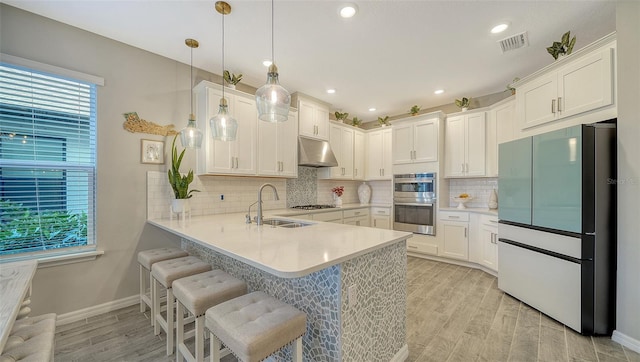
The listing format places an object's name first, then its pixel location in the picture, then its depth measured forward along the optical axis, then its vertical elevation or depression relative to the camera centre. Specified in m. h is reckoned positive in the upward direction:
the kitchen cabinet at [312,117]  4.13 +1.08
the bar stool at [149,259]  2.31 -0.74
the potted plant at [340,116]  4.96 +1.29
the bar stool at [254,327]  1.11 -0.70
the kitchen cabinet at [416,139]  4.30 +0.75
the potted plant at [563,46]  2.41 +1.33
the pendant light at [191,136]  2.45 +0.43
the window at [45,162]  2.16 +0.16
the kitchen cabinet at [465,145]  3.97 +0.59
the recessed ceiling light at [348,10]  2.11 +1.47
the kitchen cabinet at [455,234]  3.93 -0.85
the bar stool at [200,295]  1.52 -0.73
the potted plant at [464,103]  4.11 +1.28
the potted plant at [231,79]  3.19 +1.31
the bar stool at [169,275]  1.89 -0.75
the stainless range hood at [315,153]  4.06 +0.46
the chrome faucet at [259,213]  2.33 -0.31
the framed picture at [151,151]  2.79 +0.32
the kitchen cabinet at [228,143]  3.05 +0.57
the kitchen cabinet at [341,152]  4.79 +0.57
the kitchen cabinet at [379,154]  5.18 +0.55
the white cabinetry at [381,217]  4.91 -0.74
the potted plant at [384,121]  5.19 +1.24
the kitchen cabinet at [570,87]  2.15 +0.93
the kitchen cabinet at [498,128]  3.52 +0.78
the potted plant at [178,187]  2.76 -0.08
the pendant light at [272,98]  1.75 +0.58
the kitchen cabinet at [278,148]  3.59 +0.49
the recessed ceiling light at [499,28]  2.36 +1.47
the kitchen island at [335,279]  1.36 -0.63
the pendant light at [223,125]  2.23 +0.49
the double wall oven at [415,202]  4.30 -0.39
